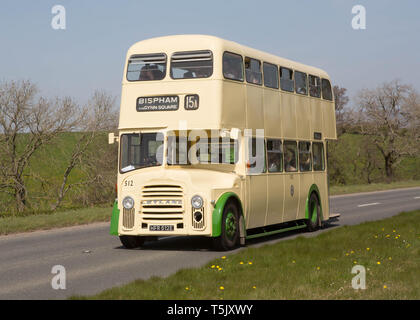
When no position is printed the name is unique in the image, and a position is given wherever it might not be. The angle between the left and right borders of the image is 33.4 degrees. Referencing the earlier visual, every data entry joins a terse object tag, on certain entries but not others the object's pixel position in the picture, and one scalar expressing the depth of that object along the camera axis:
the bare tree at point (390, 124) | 59.41
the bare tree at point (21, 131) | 27.17
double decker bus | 12.80
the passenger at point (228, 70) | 13.61
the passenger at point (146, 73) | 13.89
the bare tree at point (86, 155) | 29.47
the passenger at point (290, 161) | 16.34
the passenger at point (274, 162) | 15.38
